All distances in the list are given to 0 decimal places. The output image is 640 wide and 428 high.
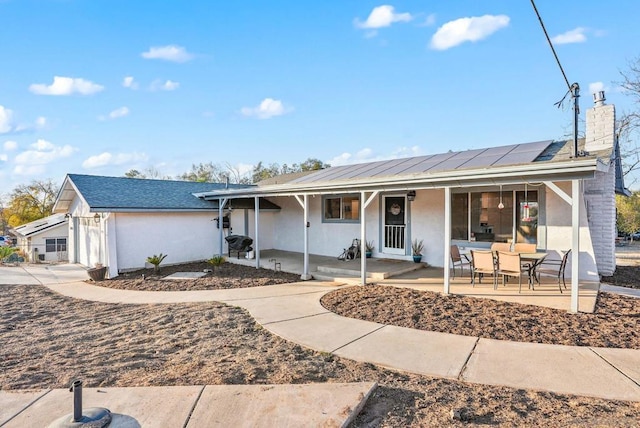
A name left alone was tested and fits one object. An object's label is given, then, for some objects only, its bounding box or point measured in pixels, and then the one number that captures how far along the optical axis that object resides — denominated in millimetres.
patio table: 7211
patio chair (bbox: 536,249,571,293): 7683
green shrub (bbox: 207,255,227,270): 11516
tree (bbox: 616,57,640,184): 16734
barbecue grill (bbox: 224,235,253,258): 12448
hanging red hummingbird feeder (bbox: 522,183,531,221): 8570
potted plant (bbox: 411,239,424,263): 10445
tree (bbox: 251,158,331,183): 42491
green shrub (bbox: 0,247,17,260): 16961
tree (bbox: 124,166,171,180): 43625
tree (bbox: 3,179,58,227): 33812
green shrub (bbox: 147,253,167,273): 10820
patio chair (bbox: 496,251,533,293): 6961
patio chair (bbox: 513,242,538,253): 8141
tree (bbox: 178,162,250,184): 44688
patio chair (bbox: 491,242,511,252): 8461
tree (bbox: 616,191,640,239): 25406
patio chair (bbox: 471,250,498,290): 7375
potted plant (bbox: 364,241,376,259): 11661
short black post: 2668
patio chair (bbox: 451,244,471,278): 8389
